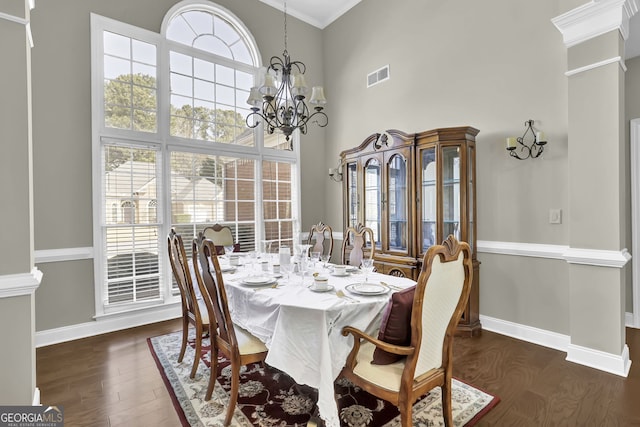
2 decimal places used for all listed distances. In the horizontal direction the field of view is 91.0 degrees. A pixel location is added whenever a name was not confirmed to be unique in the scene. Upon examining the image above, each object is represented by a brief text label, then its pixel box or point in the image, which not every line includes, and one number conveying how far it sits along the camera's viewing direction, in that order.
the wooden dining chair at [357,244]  3.08
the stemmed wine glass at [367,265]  2.16
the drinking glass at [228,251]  3.18
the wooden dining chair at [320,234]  3.56
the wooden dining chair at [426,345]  1.46
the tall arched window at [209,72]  3.97
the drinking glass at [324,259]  2.79
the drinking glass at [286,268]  2.47
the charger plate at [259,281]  2.16
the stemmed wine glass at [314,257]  2.46
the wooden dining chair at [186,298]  2.40
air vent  4.41
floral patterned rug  1.93
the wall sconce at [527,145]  3.03
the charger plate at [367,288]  1.93
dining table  1.64
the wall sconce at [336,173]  5.01
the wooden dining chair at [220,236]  3.80
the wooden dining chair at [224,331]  1.83
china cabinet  3.27
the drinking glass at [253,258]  2.76
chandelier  2.67
